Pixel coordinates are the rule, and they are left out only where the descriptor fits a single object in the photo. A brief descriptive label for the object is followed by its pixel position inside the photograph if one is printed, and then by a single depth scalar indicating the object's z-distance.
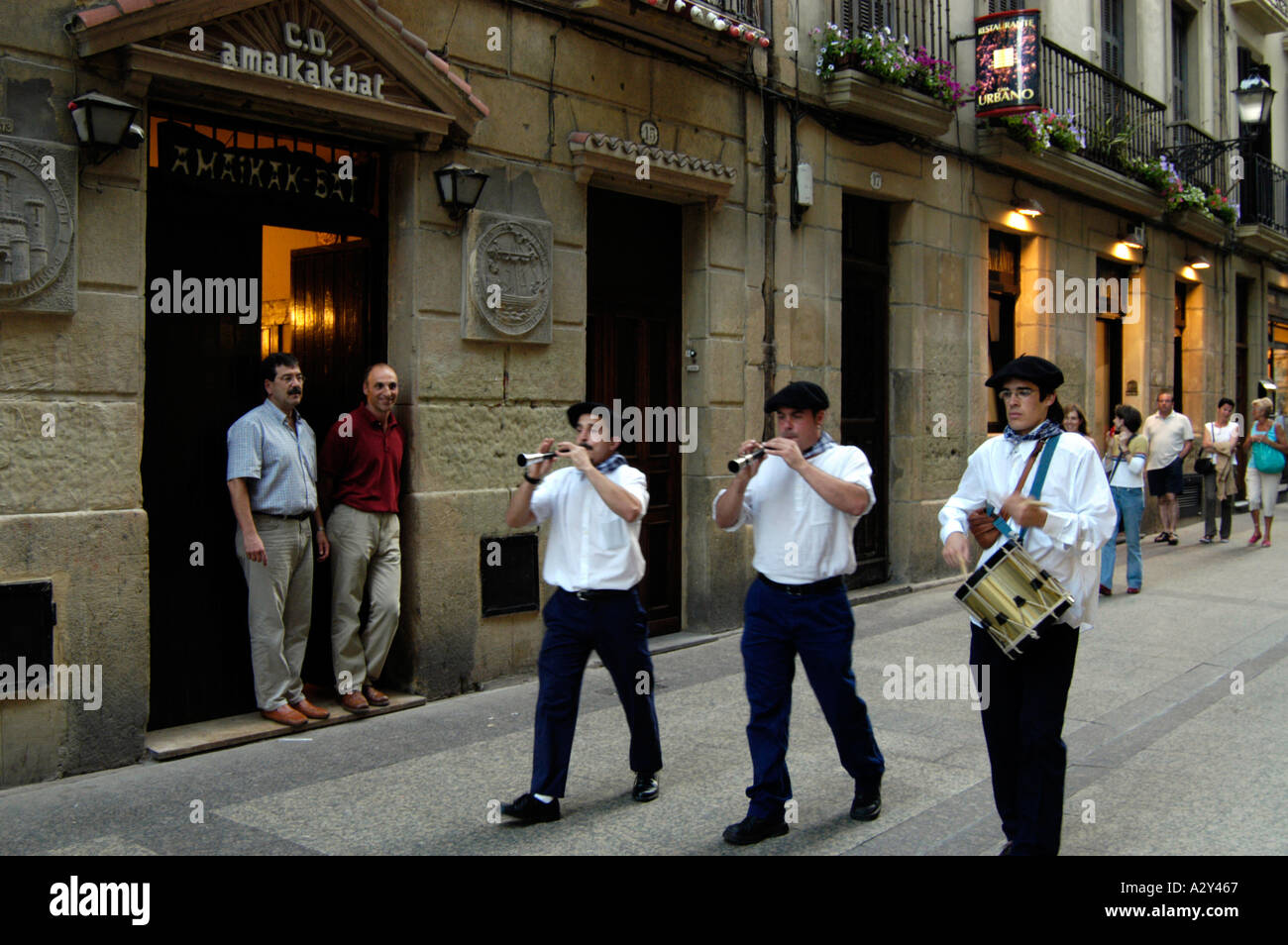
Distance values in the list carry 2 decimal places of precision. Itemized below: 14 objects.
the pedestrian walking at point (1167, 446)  13.61
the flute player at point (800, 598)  4.73
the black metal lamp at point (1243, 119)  17.53
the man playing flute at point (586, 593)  4.95
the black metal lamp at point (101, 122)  5.51
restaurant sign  12.20
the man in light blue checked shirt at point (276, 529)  6.23
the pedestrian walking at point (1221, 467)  14.84
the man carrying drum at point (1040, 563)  4.20
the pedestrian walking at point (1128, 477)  11.07
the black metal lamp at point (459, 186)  7.22
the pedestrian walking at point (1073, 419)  10.58
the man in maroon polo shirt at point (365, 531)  6.81
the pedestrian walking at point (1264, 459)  14.09
